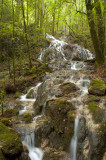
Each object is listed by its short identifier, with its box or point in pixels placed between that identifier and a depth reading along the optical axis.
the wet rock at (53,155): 4.34
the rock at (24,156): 4.07
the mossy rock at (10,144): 3.72
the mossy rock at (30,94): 8.68
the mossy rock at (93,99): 5.33
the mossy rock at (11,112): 6.67
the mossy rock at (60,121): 4.78
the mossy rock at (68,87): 6.84
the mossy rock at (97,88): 5.66
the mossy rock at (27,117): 6.08
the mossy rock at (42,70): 10.92
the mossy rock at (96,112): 4.37
